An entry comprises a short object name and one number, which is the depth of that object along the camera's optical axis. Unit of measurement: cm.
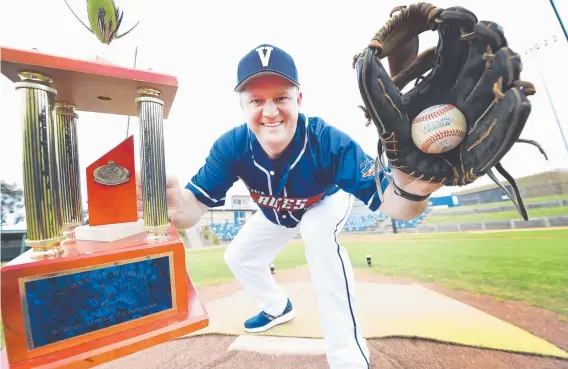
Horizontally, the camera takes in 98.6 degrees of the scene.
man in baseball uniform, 88
